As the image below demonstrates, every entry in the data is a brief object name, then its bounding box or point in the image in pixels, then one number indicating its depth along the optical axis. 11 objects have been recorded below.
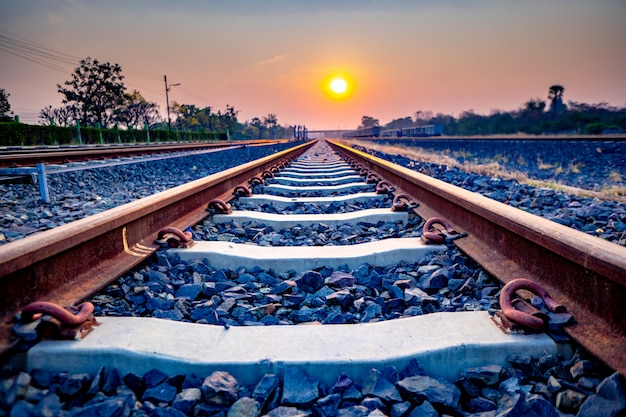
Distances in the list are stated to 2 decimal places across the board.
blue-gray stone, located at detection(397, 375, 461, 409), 1.31
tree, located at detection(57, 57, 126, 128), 53.69
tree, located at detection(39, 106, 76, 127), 48.59
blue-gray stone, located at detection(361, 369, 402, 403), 1.31
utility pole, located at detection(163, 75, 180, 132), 48.28
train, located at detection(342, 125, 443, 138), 43.00
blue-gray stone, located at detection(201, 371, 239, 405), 1.30
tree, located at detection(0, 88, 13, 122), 48.04
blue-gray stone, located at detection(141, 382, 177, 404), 1.31
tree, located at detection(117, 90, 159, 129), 59.97
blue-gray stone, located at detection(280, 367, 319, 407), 1.31
